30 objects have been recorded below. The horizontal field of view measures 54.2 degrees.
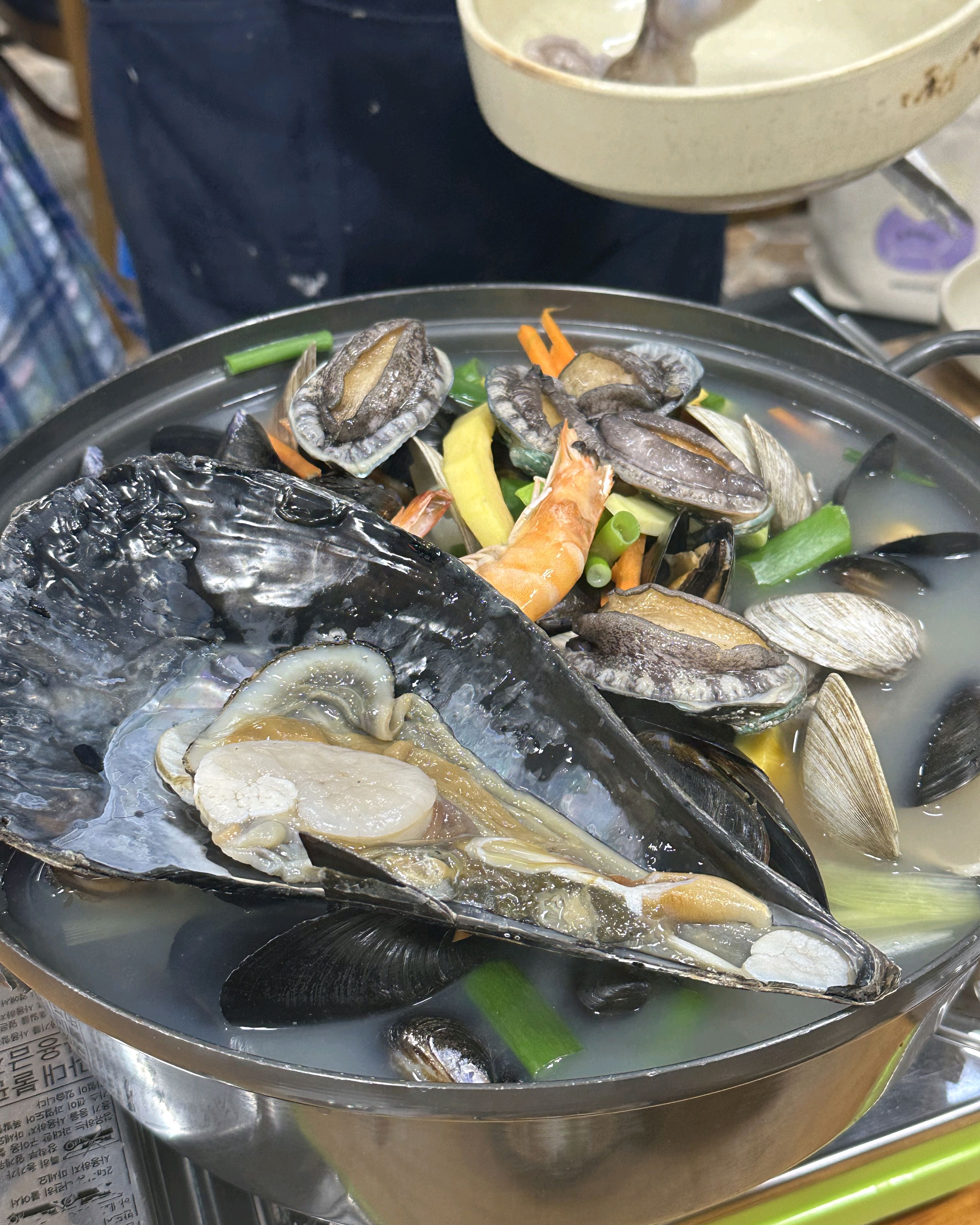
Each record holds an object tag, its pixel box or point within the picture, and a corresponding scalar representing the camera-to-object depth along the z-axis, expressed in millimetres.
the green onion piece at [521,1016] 700
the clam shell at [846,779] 767
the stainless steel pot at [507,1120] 587
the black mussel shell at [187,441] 1063
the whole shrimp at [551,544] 874
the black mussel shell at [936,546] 987
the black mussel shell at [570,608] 895
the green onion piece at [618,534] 931
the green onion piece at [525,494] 987
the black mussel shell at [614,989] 703
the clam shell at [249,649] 711
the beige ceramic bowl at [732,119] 892
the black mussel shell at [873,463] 1062
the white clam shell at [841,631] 865
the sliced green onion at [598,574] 930
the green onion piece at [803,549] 990
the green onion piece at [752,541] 995
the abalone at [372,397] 972
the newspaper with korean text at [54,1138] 785
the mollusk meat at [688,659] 773
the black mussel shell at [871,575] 994
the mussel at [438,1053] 676
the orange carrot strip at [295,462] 1027
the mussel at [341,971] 697
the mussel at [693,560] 893
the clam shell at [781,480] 1007
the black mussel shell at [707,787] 735
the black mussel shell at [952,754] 823
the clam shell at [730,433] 1016
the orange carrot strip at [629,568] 958
